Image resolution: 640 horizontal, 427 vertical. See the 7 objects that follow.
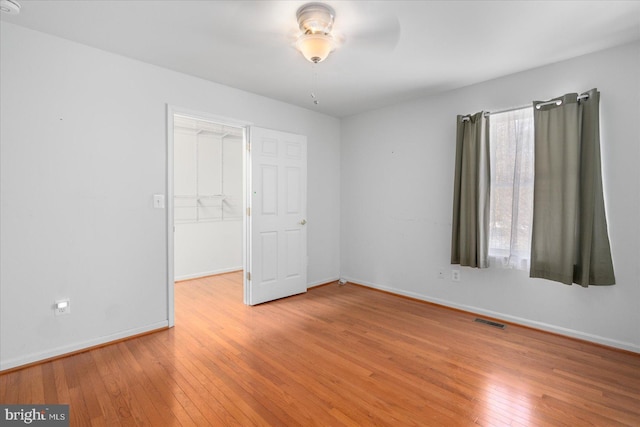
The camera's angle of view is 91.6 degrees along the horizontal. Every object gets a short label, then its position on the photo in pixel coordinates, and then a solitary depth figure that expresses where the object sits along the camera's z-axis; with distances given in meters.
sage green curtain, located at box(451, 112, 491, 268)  3.28
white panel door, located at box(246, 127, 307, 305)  3.78
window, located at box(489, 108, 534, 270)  3.04
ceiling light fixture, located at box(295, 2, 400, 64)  2.06
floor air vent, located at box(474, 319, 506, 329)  3.15
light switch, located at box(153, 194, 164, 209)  3.00
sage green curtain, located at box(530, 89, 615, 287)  2.61
